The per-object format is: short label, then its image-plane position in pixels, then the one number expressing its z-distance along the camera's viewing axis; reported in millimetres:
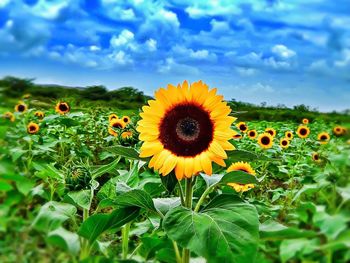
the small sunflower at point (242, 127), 2804
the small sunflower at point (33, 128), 2412
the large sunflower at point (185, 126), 966
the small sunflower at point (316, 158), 1981
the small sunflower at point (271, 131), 2745
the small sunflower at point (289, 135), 2897
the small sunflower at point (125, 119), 2235
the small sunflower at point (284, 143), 2723
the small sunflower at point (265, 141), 2570
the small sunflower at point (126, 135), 1334
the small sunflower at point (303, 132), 2861
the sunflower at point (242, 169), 1561
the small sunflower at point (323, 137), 2540
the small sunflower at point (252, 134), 2846
